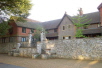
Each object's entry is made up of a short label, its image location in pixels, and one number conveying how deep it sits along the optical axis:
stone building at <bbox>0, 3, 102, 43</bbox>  20.92
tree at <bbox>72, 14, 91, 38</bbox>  18.10
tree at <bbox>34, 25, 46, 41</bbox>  24.54
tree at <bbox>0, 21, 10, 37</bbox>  16.23
